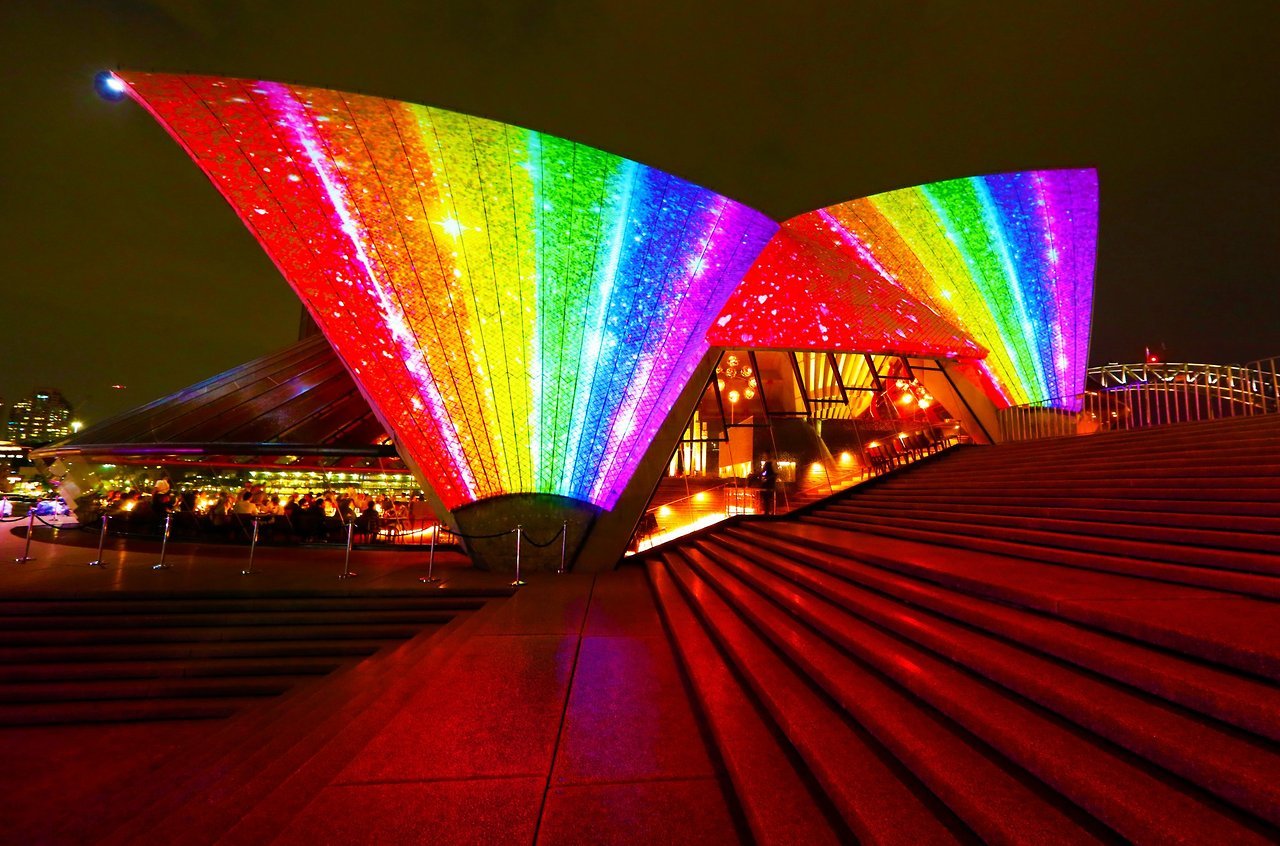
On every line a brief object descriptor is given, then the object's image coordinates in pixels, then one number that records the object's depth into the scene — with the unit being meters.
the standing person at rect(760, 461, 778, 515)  11.28
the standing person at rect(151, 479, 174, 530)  14.17
